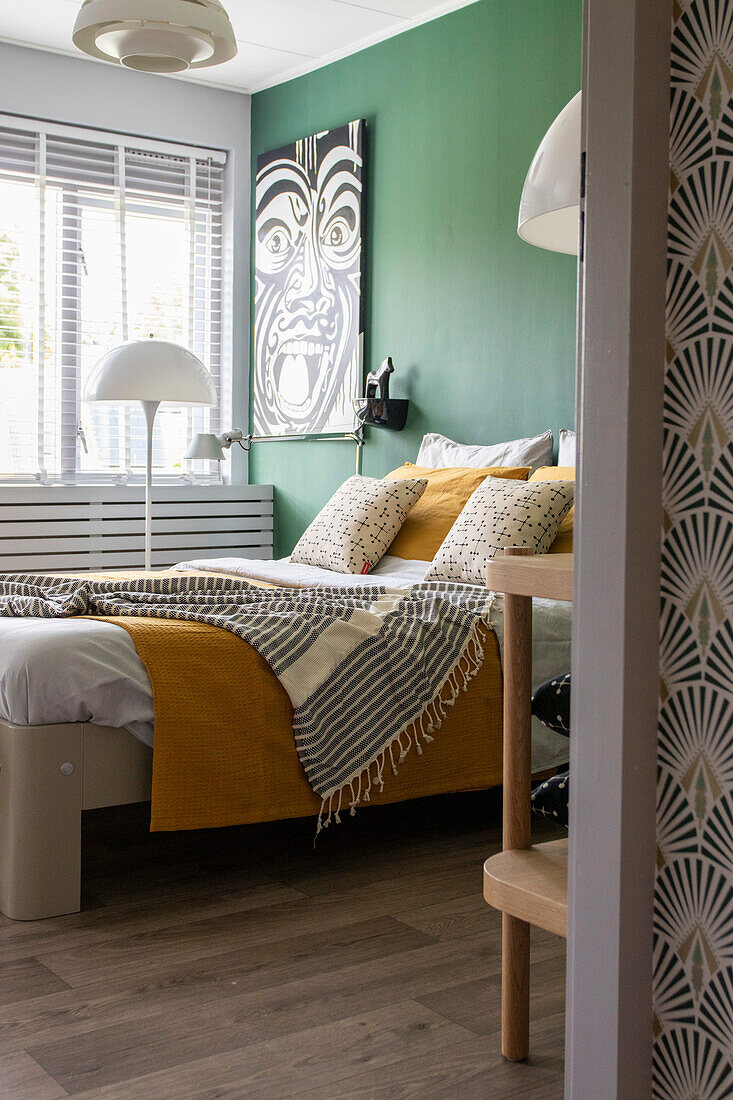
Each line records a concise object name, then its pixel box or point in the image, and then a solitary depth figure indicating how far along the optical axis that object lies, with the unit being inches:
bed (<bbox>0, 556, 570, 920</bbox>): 88.0
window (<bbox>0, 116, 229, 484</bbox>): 202.1
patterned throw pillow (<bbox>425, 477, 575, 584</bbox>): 125.5
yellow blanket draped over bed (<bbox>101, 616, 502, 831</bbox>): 92.3
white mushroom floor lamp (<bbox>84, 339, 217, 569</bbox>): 161.8
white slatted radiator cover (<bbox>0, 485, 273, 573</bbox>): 197.0
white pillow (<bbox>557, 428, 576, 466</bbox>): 145.5
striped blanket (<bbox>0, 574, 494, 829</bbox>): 98.3
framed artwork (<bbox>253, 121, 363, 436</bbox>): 197.0
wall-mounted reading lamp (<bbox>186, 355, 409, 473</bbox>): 183.3
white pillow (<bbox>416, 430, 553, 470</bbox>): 151.9
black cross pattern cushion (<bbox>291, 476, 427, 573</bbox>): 148.7
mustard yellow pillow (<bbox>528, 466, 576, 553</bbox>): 127.6
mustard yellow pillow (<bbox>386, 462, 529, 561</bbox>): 146.9
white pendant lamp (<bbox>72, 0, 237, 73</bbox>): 112.2
